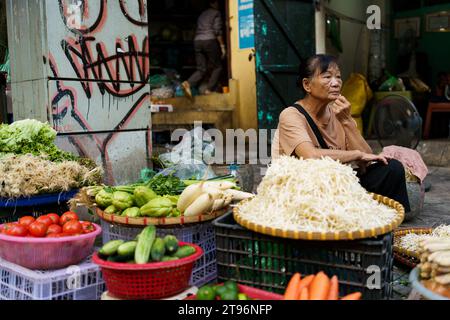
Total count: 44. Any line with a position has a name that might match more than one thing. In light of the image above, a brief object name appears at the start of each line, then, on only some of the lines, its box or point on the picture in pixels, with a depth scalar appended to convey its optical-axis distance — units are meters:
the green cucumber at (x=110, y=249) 2.71
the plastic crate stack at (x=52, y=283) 2.88
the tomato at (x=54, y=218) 3.31
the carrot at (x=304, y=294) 2.34
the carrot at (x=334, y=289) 2.33
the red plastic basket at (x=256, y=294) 2.47
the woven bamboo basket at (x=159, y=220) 3.18
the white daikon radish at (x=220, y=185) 3.57
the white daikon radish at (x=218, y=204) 3.36
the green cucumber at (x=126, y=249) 2.64
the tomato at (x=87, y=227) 3.27
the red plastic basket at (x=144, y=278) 2.54
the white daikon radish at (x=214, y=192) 3.36
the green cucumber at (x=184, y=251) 2.72
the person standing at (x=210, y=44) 11.66
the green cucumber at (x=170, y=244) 2.71
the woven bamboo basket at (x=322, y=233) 2.47
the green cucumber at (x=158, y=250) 2.61
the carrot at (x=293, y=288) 2.37
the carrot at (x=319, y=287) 2.31
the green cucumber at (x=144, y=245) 2.58
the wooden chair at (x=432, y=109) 9.47
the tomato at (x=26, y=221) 3.22
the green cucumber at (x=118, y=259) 2.64
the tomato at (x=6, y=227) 3.20
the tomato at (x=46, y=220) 3.21
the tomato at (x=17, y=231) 3.11
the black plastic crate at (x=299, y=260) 2.51
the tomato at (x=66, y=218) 3.34
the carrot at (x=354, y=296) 2.32
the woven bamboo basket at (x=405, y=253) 3.60
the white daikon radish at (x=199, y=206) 3.25
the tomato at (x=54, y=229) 3.15
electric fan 6.77
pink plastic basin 3.01
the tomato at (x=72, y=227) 3.15
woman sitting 3.82
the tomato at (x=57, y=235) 3.09
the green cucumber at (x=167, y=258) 2.64
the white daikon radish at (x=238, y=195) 3.66
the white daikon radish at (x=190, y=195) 3.37
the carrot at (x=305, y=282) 2.41
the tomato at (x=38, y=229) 3.13
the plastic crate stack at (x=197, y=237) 3.28
